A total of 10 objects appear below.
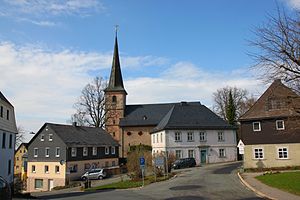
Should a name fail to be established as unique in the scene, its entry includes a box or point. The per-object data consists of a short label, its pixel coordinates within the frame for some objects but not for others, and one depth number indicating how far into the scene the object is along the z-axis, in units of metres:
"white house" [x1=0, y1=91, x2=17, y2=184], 33.16
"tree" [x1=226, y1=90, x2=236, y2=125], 65.34
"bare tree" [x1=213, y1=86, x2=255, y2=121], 69.68
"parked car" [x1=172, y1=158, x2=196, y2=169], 43.72
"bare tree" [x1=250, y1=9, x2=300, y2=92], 17.28
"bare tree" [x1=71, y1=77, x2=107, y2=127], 64.50
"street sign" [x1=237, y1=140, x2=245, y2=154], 28.50
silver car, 46.87
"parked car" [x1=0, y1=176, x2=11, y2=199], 13.61
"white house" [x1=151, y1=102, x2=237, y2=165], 52.75
